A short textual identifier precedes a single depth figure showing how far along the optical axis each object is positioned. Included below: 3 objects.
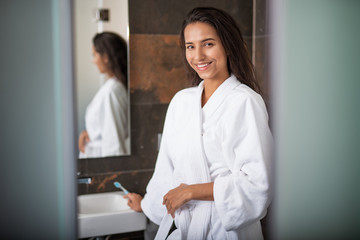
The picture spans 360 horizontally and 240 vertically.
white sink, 1.28
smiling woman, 0.84
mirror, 1.41
